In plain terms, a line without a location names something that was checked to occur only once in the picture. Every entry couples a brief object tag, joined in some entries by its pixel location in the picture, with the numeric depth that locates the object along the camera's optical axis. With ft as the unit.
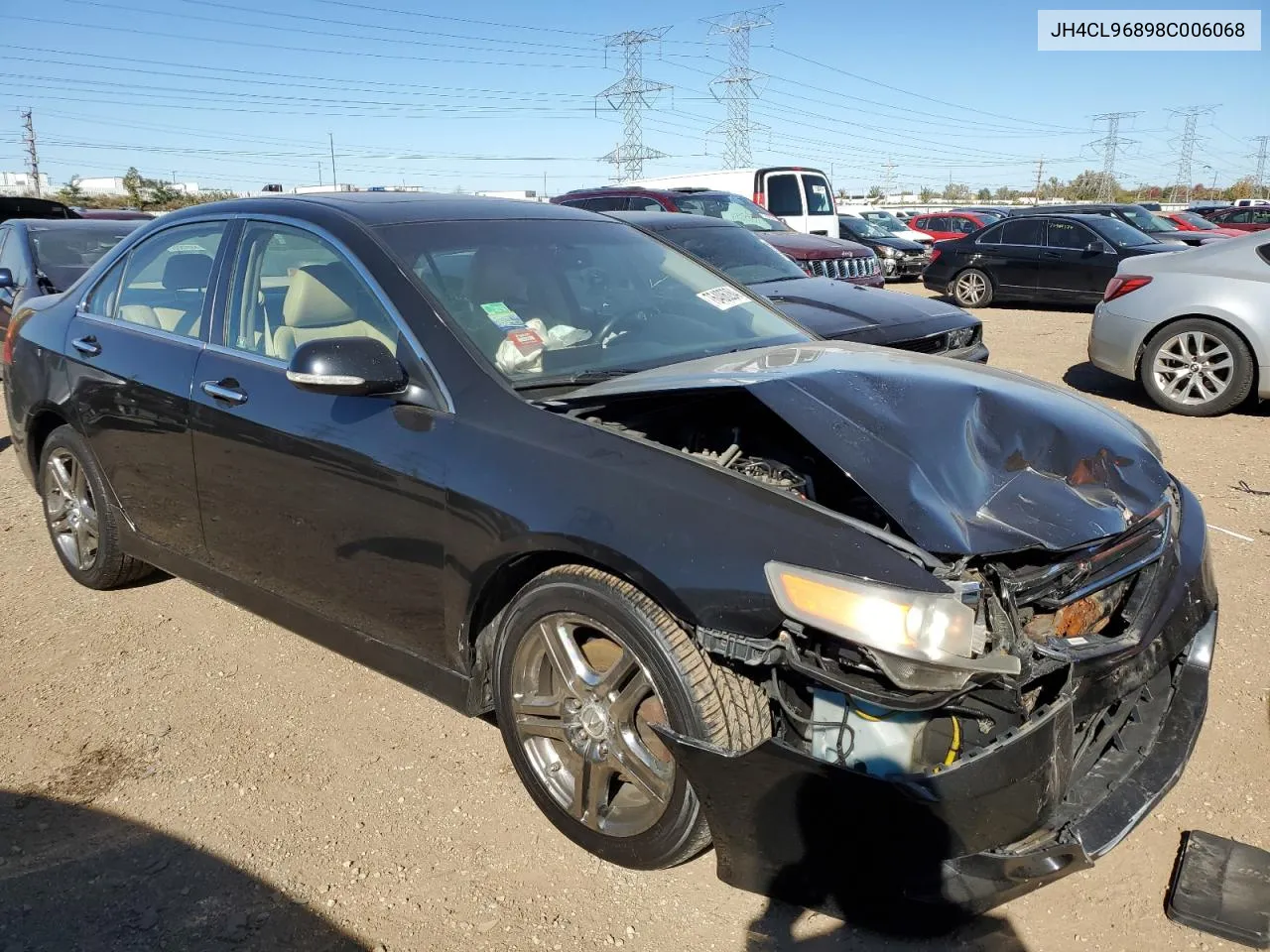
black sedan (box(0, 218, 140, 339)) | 26.30
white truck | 58.49
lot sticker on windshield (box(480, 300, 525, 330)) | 10.27
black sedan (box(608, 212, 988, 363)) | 21.76
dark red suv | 37.22
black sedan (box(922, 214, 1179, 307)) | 47.24
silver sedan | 23.72
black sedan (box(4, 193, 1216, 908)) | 7.02
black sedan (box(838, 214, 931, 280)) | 67.72
